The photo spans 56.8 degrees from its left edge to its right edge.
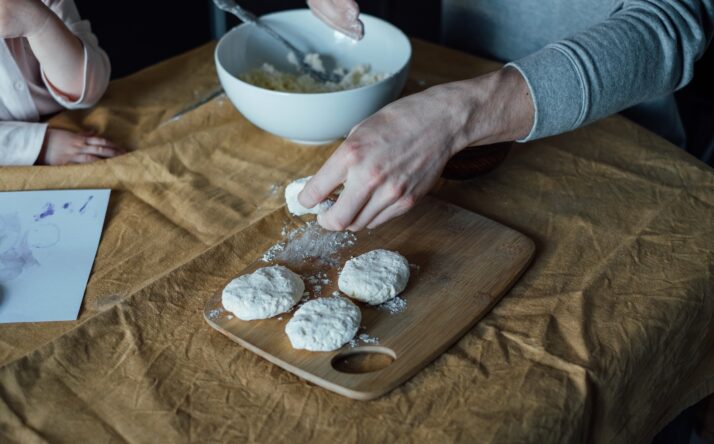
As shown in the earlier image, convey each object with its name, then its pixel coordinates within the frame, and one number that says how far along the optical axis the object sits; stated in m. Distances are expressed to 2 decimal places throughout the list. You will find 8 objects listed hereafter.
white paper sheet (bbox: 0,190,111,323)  0.90
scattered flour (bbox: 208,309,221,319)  0.85
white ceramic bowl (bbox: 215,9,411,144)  1.12
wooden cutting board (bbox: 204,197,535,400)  0.78
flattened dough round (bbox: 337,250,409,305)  0.85
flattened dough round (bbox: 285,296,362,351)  0.80
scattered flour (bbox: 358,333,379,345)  0.82
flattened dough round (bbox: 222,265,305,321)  0.84
